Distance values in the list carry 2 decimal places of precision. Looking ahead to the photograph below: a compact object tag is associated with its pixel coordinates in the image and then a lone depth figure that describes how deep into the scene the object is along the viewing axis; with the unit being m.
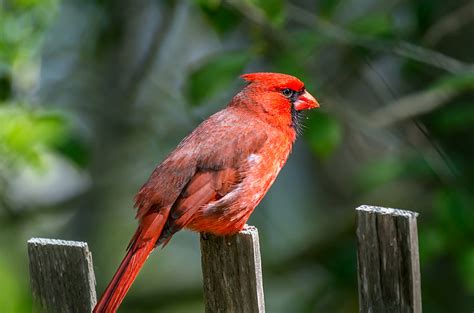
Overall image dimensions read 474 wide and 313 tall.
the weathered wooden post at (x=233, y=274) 4.61
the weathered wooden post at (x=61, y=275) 4.67
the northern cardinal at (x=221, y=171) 5.34
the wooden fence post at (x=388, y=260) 4.15
